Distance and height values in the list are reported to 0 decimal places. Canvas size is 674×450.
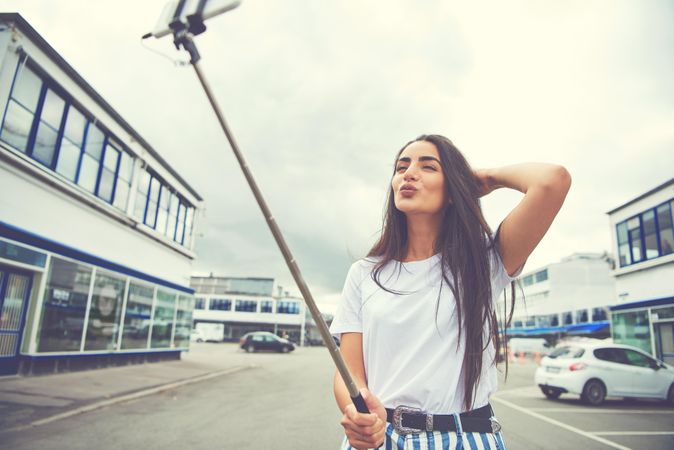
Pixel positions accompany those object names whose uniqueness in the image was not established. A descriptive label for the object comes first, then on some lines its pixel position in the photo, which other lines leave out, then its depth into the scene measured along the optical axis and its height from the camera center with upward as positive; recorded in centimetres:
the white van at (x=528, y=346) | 3688 -145
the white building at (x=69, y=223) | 1115 +266
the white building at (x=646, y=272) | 1775 +275
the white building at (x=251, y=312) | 6444 +55
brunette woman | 150 +10
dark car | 3616 -216
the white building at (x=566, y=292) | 5290 +504
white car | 1141 -108
